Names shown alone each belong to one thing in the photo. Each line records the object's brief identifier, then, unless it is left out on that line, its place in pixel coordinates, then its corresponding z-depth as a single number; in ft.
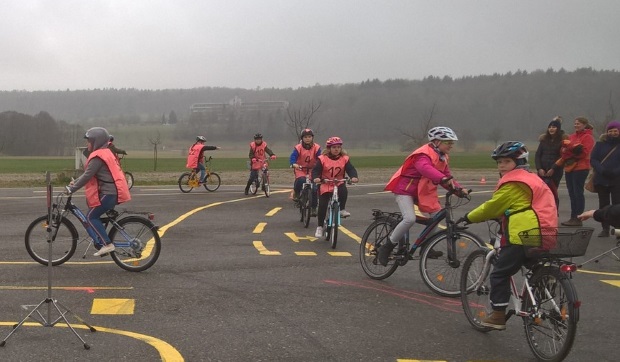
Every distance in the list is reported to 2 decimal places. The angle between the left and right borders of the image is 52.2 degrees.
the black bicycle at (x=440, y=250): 22.41
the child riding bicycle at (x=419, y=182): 23.56
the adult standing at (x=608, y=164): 34.68
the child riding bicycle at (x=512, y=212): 16.35
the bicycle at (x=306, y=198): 40.17
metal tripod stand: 17.42
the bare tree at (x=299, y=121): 141.49
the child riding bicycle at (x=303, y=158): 42.28
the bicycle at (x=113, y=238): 26.86
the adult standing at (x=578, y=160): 38.50
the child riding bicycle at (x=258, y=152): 63.26
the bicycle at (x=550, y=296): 15.03
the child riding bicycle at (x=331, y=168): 33.94
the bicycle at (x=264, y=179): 63.52
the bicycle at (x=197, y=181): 70.64
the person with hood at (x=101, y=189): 26.58
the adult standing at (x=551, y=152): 38.88
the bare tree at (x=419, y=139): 218.22
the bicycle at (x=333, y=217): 32.60
